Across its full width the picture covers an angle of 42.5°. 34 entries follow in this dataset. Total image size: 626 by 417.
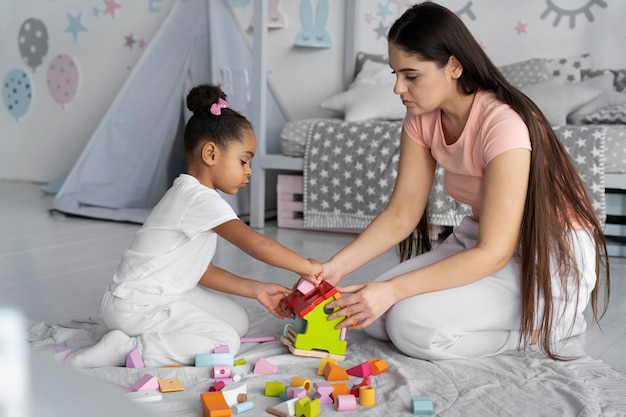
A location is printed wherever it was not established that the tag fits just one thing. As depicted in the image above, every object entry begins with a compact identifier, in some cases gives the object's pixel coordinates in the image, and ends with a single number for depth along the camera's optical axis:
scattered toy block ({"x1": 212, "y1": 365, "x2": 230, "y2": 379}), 1.53
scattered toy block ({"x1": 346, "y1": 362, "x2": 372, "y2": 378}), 1.57
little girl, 1.61
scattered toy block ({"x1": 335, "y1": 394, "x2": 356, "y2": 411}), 1.39
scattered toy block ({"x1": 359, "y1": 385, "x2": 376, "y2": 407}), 1.41
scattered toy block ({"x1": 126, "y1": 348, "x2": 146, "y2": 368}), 1.59
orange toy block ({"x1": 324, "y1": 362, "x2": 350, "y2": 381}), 1.54
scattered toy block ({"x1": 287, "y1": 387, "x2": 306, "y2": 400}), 1.40
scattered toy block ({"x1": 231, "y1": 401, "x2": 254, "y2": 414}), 1.37
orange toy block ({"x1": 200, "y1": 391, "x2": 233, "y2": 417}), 1.31
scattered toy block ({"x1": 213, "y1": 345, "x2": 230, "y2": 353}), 1.64
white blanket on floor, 1.39
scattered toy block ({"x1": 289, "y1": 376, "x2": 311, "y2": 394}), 1.47
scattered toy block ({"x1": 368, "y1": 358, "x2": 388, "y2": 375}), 1.58
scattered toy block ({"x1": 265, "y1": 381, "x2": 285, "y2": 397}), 1.45
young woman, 1.58
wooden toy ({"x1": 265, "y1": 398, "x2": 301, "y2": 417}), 1.35
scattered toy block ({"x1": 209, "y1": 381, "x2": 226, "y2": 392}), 1.45
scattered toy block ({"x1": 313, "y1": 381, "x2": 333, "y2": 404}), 1.42
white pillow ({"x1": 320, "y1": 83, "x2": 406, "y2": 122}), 3.48
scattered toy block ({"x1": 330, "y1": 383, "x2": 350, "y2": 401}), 1.44
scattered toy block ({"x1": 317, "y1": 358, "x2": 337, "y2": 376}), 1.58
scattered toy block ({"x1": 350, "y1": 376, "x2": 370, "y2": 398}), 1.46
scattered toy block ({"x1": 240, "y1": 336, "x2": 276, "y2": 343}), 1.80
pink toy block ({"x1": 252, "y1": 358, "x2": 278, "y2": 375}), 1.58
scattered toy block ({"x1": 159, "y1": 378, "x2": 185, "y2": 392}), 1.46
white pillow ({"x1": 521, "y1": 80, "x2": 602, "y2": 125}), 3.14
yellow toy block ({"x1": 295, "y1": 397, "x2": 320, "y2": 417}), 1.33
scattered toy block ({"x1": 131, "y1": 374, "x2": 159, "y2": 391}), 1.46
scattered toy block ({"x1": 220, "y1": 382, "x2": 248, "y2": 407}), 1.38
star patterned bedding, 3.08
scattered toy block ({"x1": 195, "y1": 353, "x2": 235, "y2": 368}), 1.60
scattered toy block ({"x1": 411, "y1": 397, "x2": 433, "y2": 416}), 1.36
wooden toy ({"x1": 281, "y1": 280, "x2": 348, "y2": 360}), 1.63
